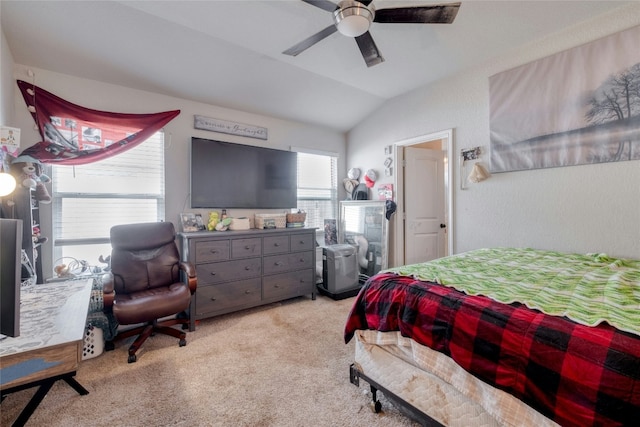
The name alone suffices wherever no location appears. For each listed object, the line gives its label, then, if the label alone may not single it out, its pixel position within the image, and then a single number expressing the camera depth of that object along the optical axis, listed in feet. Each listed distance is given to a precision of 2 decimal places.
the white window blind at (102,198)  8.50
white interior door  12.86
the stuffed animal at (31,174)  6.72
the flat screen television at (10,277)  3.20
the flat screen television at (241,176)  10.43
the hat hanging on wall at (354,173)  14.71
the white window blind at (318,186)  14.10
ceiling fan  5.72
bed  2.96
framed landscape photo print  7.09
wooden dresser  9.17
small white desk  3.09
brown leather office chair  7.14
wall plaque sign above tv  10.66
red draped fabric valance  7.88
